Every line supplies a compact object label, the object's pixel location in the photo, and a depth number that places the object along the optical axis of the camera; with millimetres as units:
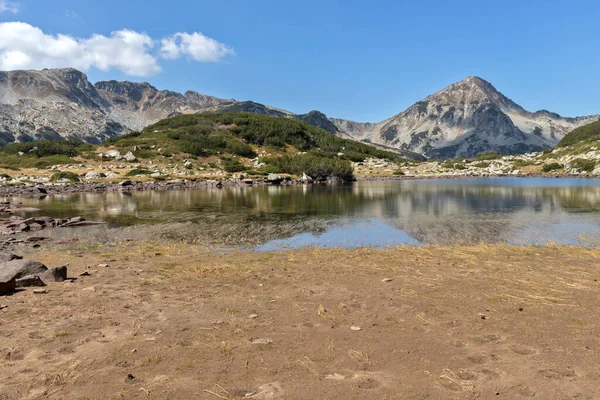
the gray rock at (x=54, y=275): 13641
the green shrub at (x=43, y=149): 120750
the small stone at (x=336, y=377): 7086
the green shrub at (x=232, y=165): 126112
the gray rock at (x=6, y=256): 15516
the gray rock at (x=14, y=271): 12109
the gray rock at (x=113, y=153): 124812
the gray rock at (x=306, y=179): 111950
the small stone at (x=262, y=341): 8648
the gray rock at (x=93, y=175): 94356
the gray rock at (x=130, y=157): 121438
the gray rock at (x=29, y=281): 12780
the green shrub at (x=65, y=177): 87188
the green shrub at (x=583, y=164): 142575
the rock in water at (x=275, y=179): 102931
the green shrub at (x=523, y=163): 184000
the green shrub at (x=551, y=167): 161625
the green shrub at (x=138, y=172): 103625
